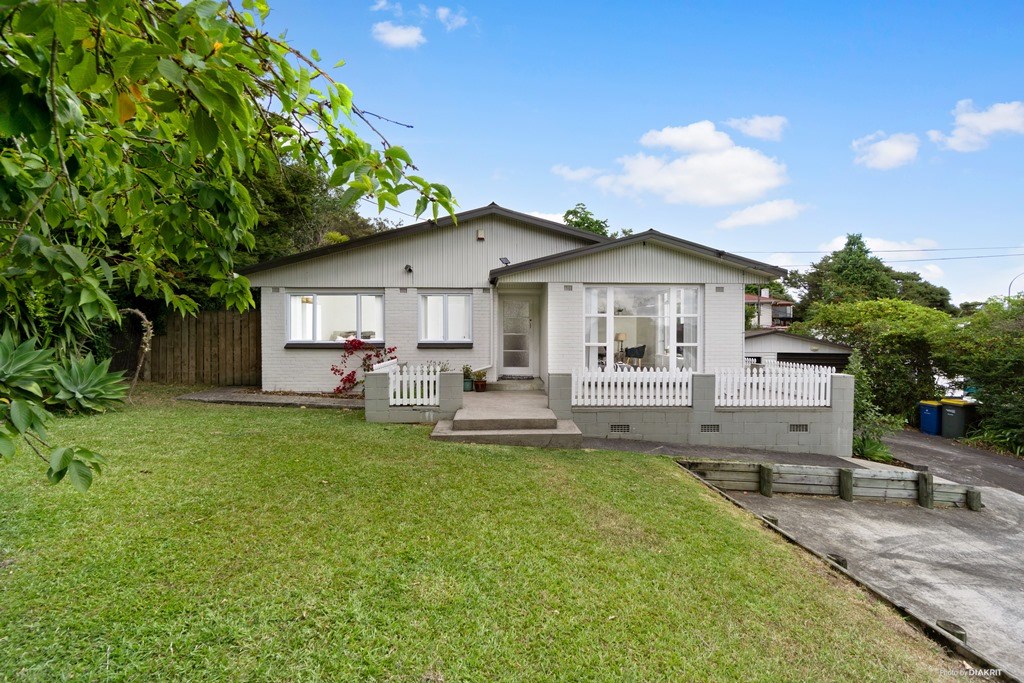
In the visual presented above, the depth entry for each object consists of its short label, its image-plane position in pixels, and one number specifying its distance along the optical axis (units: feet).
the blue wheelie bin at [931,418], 41.73
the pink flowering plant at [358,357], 37.96
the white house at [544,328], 28.07
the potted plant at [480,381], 36.04
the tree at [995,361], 36.86
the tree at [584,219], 96.16
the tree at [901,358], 45.01
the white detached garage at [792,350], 57.36
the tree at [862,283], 128.26
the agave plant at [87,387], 25.80
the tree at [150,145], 3.72
